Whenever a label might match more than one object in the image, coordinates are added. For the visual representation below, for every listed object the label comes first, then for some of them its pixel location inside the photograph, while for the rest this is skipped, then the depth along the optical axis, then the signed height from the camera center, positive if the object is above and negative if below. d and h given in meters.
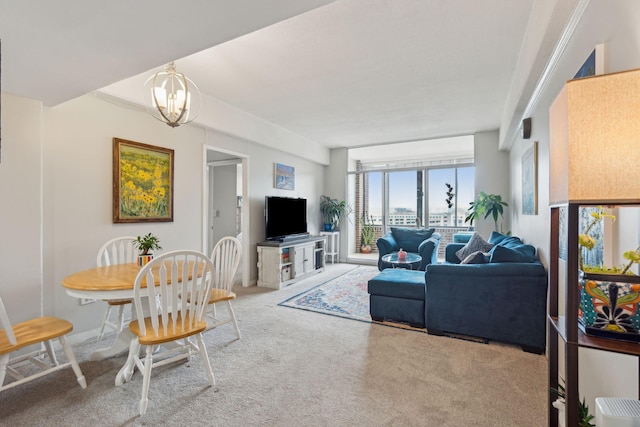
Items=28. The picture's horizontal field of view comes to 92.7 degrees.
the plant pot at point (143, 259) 2.43 -0.38
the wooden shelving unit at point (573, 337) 0.89 -0.38
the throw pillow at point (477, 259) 2.95 -0.46
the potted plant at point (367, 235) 8.16 -0.63
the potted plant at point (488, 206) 5.14 +0.09
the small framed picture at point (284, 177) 5.50 +0.65
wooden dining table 1.93 -0.48
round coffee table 4.51 -0.73
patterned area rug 3.56 -1.16
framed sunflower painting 3.12 +0.32
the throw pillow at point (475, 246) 3.89 -0.45
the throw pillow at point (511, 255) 2.69 -0.39
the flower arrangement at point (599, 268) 0.94 -0.14
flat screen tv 5.00 -0.11
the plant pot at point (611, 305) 0.89 -0.28
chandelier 2.41 +0.87
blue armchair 4.91 -0.56
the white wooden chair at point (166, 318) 1.83 -0.69
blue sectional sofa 2.55 -0.79
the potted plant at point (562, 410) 1.02 -0.72
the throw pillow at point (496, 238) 4.16 -0.38
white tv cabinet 4.74 -0.82
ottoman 3.05 -0.89
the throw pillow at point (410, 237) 5.61 -0.47
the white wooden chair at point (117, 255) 2.58 -0.42
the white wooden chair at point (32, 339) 1.74 -0.77
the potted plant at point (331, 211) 6.84 +0.01
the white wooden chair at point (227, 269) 2.75 -0.55
